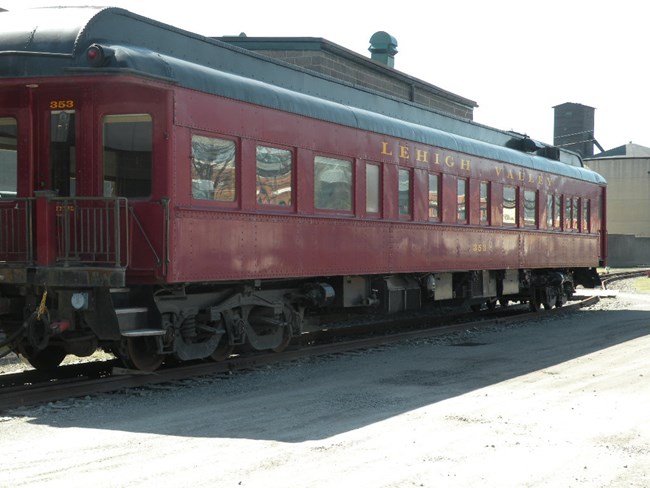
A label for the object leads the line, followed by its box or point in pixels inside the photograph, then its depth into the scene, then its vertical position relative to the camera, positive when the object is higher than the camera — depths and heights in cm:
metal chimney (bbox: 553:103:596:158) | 7250 +1073
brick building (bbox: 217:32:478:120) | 2205 +533
